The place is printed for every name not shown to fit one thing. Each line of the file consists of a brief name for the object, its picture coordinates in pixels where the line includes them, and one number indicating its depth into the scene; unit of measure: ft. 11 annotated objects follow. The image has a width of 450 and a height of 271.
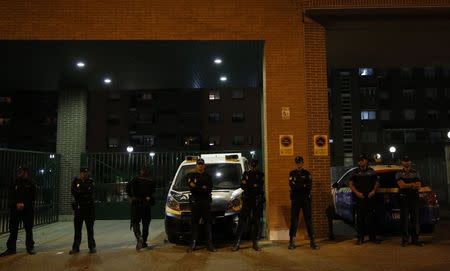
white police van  35.94
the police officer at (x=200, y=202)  33.94
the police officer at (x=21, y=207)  34.01
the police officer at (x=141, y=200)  35.78
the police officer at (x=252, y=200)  34.37
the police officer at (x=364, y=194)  35.91
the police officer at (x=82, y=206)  34.42
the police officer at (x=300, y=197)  34.55
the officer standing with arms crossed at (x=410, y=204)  35.17
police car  37.60
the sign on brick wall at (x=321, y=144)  39.17
